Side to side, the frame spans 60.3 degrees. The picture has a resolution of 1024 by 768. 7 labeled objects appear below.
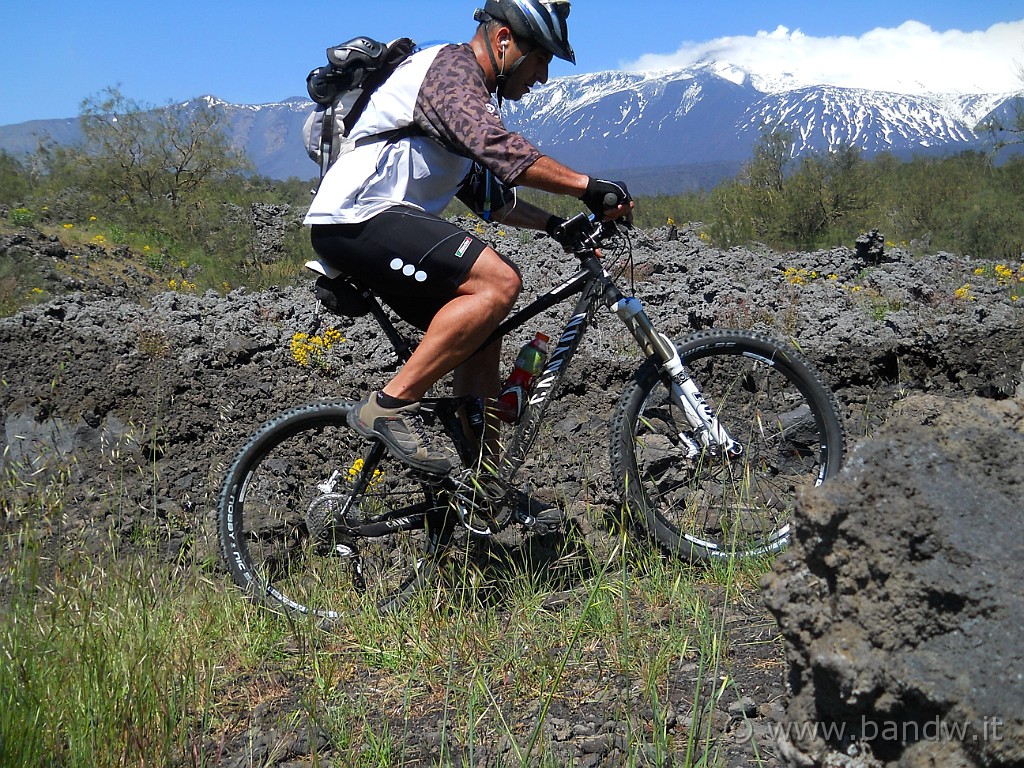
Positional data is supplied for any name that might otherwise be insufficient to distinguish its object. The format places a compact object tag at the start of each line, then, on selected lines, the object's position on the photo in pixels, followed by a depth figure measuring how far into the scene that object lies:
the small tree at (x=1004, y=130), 20.73
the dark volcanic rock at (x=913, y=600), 1.25
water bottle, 3.25
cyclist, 2.77
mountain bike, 3.13
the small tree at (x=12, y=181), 19.77
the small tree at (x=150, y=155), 20.64
